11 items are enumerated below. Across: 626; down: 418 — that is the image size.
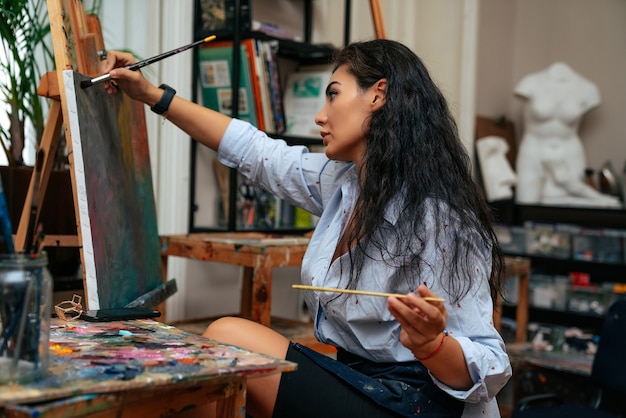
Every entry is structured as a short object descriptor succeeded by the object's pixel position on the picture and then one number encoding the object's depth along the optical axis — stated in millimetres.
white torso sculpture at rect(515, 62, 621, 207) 3715
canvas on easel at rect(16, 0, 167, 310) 1364
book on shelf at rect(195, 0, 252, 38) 2578
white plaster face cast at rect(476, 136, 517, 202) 3775
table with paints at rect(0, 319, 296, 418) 833
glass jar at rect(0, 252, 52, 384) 887
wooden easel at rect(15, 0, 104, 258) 1400
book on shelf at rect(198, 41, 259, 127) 2594
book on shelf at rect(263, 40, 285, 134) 2631
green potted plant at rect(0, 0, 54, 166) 1854
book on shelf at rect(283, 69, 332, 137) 2859
